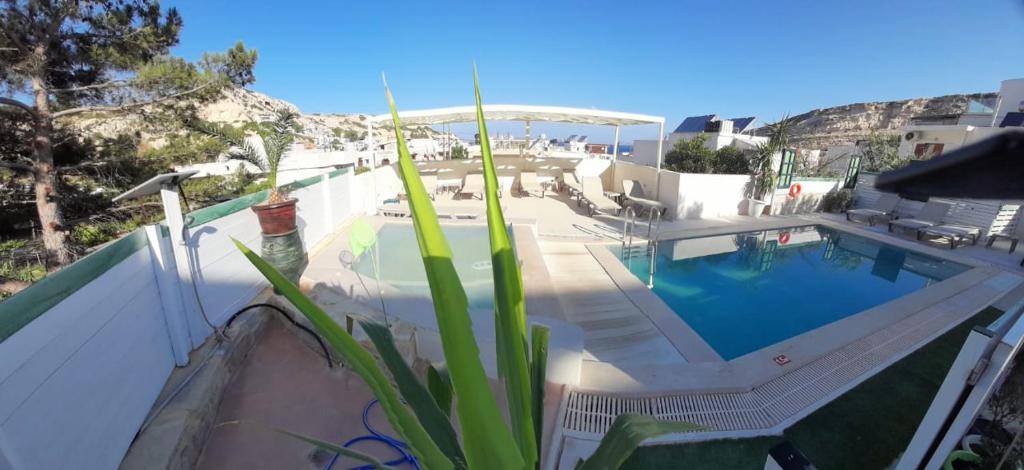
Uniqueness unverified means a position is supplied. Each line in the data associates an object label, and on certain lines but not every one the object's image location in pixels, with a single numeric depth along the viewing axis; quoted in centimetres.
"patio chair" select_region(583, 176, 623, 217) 1012
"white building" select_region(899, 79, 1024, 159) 1574
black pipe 307
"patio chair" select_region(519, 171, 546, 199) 1262
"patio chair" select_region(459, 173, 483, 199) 1179
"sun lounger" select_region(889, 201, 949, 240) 867
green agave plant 53
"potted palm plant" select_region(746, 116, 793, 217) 1033
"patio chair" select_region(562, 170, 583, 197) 1234
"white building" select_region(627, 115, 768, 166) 2122
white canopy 995
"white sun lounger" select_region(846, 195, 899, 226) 981
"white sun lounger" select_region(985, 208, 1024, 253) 816
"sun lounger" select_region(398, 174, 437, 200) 1233
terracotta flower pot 407
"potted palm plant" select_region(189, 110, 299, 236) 511
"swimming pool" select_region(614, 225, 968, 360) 559
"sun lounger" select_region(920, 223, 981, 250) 802
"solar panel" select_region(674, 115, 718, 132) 2911
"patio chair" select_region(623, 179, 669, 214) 1087
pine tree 694
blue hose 222
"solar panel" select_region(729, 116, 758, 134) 3066
